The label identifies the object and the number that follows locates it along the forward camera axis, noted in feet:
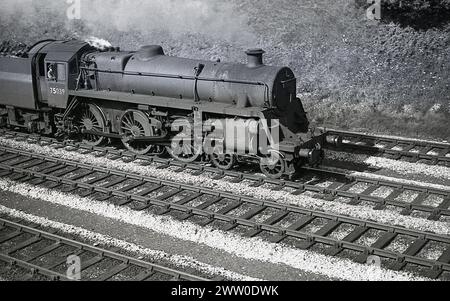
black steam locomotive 42.70
